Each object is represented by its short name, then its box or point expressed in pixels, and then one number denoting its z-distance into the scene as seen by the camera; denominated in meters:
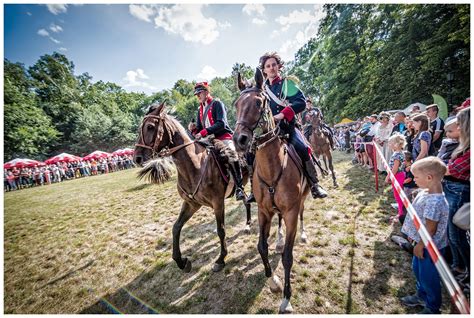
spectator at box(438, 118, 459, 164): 2.97
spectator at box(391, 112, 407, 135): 7.21
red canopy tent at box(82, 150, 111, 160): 30.37
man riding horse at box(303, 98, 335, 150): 9.66
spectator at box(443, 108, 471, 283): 2.58
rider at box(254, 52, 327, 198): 3.27
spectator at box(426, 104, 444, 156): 5.50
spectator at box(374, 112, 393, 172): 8.35
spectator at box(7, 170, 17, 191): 21.61
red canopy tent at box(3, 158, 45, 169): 23.03
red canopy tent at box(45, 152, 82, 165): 26.52
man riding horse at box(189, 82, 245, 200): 4.41
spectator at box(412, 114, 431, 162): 4.39
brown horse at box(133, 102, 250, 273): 3.66
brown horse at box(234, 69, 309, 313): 2.61
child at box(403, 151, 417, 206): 4.54
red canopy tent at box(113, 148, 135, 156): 33.69
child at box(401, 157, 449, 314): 2.45
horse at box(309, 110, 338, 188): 9.07
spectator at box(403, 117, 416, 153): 5.64
